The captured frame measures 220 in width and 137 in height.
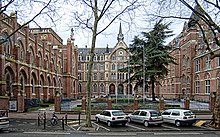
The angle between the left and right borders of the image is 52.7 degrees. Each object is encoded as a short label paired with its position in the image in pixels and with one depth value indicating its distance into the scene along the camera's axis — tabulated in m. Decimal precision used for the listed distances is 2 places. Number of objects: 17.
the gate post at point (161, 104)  27.61
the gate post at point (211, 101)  26.36
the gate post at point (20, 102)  27.50
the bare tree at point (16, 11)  15.20
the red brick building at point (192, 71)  40.88
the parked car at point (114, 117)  17.64
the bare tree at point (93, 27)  16.98
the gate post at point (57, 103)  26.67
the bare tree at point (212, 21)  16.34
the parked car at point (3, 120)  15.01
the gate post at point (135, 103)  27.20
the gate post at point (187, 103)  27.16
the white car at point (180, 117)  17.84
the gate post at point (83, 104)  26.91
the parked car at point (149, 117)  17.69
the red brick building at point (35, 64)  32.19
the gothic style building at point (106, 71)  81.62
